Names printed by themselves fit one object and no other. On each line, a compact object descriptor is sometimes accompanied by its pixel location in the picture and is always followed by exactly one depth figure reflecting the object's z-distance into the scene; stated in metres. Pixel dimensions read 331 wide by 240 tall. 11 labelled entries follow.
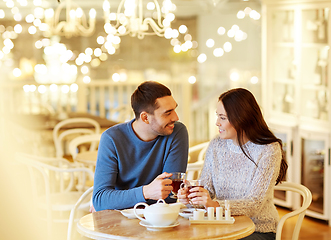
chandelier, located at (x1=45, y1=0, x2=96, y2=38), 6.34
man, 3.73
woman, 3.65
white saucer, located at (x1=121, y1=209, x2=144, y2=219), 3.40
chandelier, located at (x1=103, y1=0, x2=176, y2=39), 5.38
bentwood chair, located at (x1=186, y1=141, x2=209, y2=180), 4.60
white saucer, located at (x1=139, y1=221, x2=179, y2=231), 3.28
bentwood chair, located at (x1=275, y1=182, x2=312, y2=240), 3.63
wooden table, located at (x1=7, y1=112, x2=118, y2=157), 6.45
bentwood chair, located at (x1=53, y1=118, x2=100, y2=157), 6.10
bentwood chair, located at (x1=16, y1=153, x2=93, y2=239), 4.55
